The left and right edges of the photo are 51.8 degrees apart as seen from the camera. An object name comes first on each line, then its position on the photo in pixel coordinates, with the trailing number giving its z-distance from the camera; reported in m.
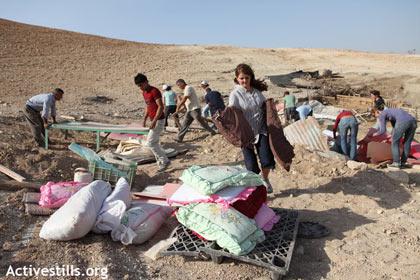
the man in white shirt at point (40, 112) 7.37
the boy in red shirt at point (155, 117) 6.20
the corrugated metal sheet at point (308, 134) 7.85
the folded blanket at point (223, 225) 3.50
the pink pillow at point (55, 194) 4.41
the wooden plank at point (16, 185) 5.00
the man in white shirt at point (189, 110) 8.80
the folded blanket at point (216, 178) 3.91
